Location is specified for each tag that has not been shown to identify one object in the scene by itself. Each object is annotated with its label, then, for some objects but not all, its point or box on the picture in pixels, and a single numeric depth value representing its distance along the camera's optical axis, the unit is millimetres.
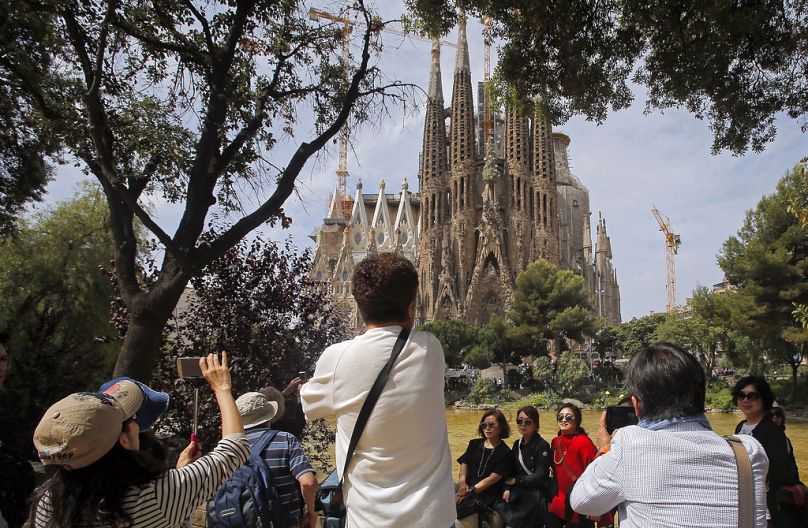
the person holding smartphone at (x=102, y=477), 1634
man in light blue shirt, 1705
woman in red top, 4090
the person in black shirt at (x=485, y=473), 4055
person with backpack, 2814
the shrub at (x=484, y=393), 28391
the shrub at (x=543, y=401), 25984
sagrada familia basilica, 46969
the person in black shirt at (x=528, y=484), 4023
